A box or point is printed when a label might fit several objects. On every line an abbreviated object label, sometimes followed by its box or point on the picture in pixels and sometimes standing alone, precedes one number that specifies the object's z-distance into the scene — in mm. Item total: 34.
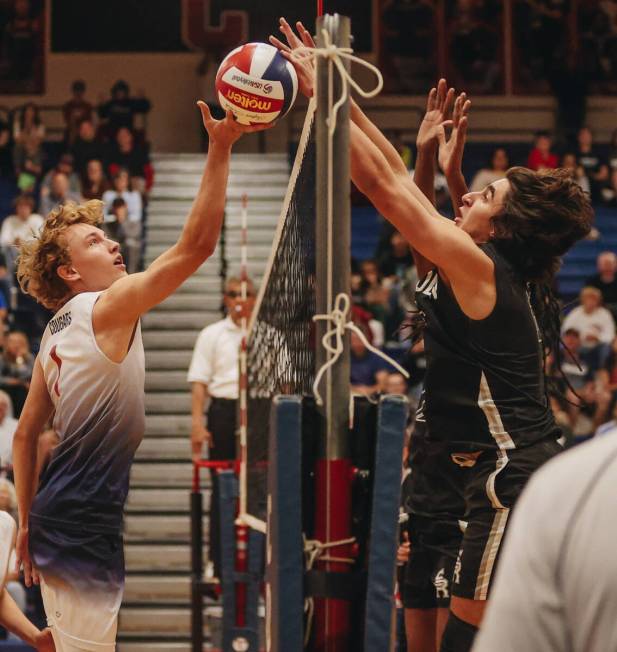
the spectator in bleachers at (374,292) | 14711
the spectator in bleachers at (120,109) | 19953
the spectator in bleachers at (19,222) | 16141
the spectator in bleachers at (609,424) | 11859
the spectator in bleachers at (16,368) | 13141
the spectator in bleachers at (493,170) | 18109
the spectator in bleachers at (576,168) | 18438
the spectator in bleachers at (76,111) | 20031
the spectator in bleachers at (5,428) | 11875
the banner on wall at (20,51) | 22578
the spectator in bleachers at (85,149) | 18328
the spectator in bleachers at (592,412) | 13109
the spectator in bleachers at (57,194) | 16781
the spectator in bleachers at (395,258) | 15773
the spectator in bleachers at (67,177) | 17172
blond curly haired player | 4484
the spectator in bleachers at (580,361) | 13891
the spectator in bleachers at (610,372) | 13383
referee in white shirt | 11102
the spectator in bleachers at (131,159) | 18625
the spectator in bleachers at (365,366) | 12742
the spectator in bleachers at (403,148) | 18625
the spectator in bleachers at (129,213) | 15750
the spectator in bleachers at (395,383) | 11750
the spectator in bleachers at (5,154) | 19625
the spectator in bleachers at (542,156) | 18719
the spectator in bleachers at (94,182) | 17062
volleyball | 4445
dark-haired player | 4250
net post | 3670
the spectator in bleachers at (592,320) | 14555
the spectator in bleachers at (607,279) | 15492
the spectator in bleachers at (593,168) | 18812
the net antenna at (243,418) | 6957
